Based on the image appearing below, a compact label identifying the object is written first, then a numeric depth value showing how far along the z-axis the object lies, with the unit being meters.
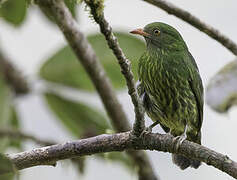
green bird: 7.40
